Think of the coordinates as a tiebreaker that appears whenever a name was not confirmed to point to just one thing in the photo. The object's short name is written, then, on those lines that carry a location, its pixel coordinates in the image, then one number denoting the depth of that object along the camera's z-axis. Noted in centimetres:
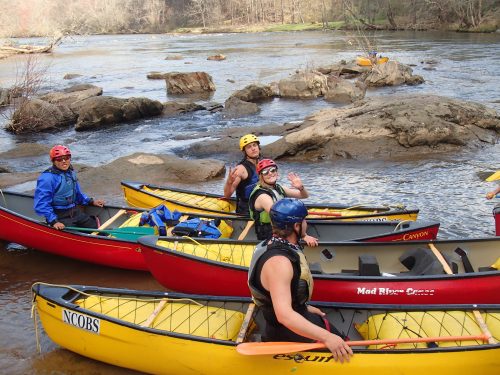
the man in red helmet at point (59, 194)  695
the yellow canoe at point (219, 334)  408
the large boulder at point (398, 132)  1294
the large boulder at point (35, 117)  1762
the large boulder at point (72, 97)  2015
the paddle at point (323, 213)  762
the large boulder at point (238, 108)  1950
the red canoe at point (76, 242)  708
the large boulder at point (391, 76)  2409
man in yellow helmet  715
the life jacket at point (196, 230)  684
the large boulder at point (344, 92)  2120
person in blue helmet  349
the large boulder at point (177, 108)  2036
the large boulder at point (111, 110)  1809
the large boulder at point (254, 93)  2186
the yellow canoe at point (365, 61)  2723
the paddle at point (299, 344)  387
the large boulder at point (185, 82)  2492
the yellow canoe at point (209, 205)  759
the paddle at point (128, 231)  715
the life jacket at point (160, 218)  706
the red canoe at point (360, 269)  535
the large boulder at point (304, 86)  2233
